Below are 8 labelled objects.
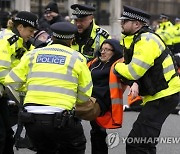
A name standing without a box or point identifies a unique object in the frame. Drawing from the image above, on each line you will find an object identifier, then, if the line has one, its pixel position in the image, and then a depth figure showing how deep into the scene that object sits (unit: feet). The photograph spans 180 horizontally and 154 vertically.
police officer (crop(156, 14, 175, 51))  94.43
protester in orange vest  33.35
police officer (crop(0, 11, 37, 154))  31.48
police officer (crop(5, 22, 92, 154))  26.04
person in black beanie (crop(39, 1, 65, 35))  54.13
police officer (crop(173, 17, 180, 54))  94.64
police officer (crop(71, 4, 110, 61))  37.55
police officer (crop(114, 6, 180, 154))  29.27
